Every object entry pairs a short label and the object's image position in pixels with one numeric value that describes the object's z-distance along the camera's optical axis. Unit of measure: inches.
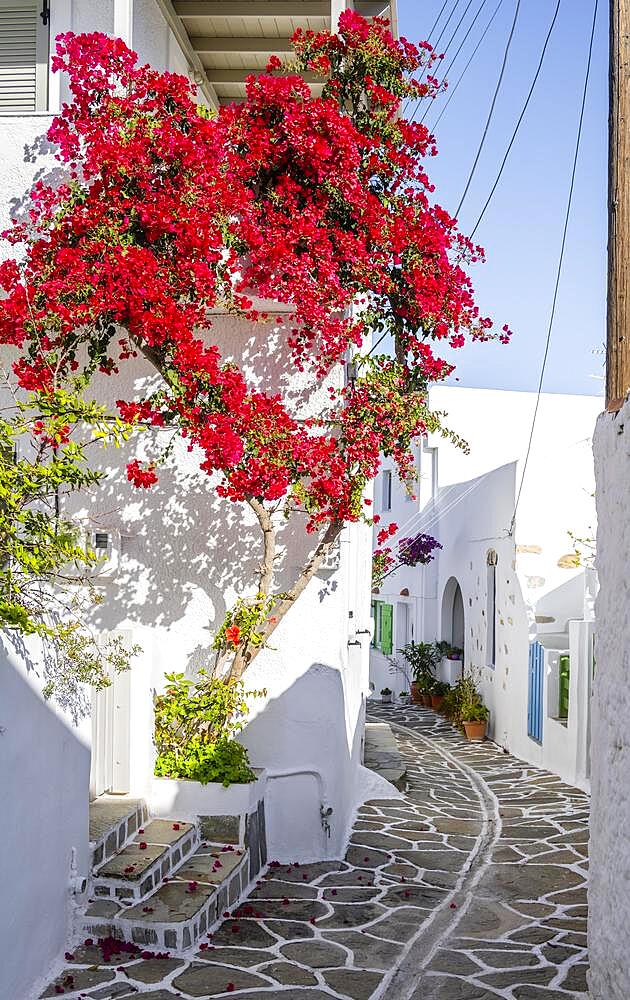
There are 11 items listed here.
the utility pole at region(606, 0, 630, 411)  210.8
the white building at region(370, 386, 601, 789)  543.5
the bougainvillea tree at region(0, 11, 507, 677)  303.0
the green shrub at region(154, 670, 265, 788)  328.2
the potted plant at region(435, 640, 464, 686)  836.0
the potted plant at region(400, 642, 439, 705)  861.8
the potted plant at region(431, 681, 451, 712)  836.6
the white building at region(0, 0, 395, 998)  333.4
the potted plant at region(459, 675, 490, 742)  679.7
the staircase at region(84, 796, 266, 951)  255.6
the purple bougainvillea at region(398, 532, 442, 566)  856.3
